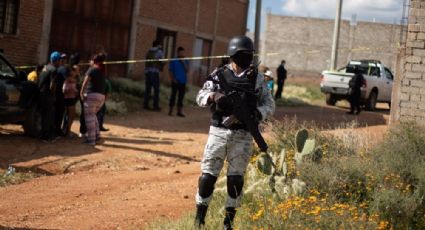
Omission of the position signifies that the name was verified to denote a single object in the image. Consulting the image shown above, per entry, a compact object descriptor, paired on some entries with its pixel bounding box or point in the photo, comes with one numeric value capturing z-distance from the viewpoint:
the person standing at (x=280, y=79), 24.97
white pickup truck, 23.86
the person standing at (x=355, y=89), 20.47
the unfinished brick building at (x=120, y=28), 16.73
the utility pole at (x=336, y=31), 28.17
